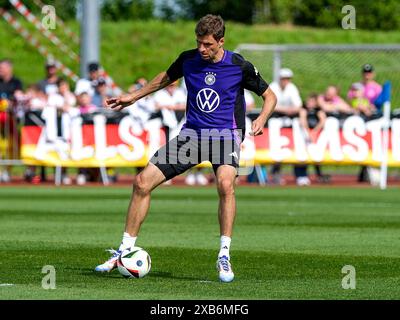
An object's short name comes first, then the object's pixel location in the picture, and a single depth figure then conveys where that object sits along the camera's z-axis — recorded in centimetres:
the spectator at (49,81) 2717
